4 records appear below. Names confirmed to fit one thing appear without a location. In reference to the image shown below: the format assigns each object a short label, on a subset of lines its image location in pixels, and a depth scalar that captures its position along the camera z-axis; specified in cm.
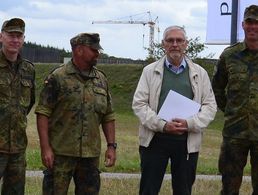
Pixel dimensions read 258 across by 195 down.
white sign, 1185
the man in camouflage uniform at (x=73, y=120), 573
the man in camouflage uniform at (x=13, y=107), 569
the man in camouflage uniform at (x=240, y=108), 619
